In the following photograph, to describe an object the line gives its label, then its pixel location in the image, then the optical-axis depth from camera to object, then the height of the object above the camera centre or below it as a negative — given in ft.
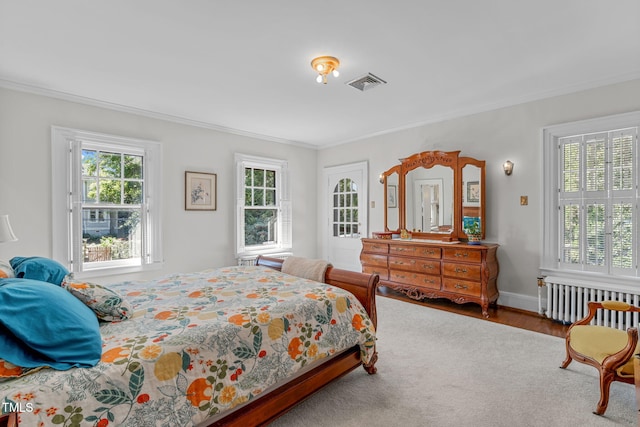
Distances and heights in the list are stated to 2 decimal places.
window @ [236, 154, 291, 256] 17.10 +0.30
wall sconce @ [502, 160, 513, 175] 13.00 +1.80
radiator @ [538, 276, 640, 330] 10.20 -3.13
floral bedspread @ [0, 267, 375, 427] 3.93 -2.27
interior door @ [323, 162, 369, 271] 18.66 -0.13
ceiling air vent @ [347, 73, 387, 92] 10.47 +4.46
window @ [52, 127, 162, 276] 11.87 +0.40
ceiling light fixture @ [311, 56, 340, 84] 9.23 +4.40
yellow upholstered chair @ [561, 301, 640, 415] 6.34 -3.03
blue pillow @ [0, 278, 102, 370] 4.03 -1.61
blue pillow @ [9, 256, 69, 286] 6.18 -1.18
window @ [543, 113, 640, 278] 10.59 +0.50
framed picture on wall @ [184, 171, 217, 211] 15.16 +1.01
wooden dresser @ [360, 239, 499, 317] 12.55 -2.56
